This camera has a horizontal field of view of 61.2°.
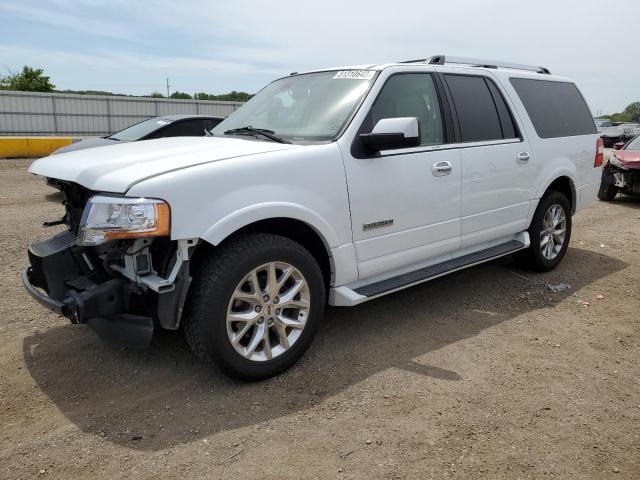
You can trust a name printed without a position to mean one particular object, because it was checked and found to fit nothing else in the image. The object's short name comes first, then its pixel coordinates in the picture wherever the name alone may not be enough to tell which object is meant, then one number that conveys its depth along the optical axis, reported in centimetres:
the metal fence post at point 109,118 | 2616
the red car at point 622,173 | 1038
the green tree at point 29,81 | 3834
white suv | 296
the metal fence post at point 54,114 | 2467
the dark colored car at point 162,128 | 912
